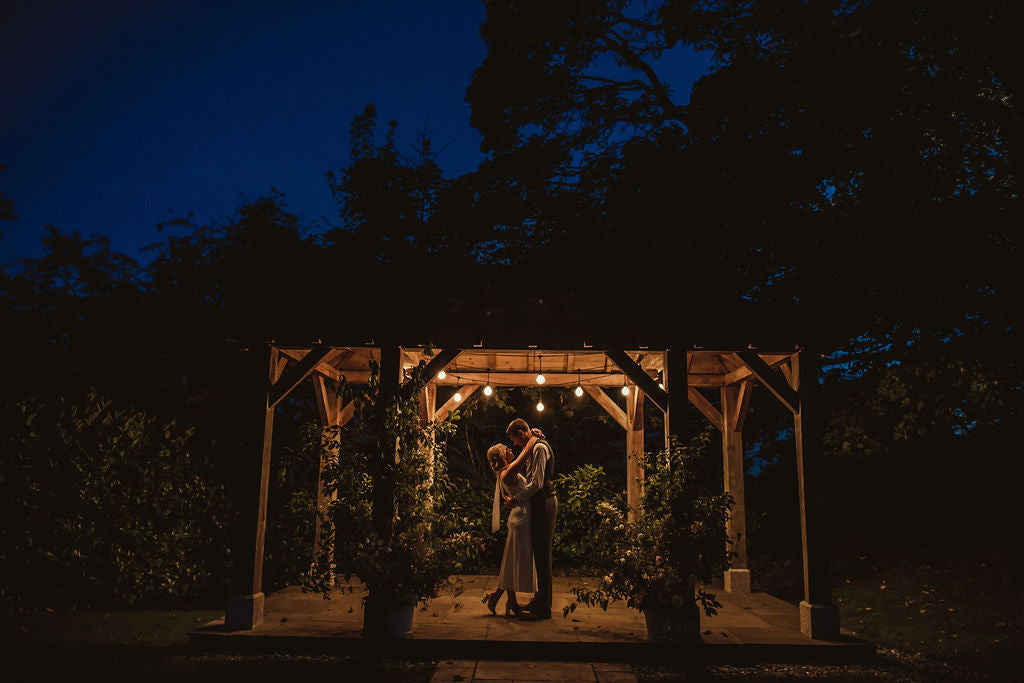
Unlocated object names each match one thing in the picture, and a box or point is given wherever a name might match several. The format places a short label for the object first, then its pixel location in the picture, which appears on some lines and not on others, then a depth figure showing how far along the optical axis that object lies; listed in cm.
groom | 674
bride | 666
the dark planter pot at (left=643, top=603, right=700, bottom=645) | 581
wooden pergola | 624
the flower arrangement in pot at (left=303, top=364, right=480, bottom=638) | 595
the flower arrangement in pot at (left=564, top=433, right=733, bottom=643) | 580
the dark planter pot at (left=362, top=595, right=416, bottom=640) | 593
